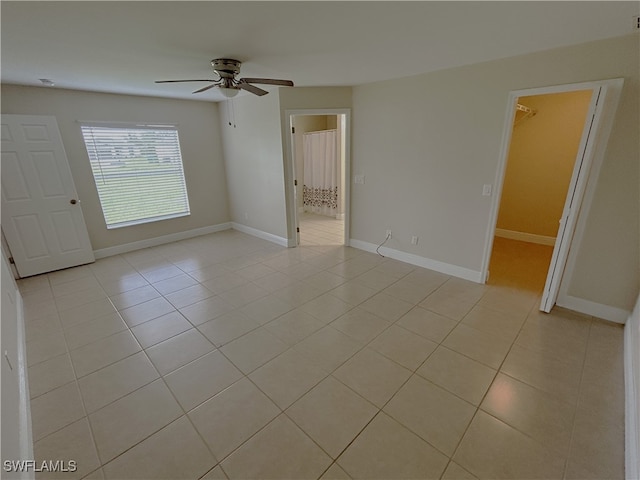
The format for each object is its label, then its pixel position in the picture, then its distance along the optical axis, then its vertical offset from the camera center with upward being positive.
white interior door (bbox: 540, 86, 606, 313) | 2.27 -0.41
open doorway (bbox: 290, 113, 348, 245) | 6.20 -0.34
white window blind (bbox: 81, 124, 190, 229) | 4.23 -0.15
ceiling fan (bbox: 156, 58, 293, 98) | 2.54 +0.75
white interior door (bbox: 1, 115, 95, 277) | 3.52 -0.44
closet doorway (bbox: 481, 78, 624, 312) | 2.28 -0.29
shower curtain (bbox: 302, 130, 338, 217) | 6.41 -0.30
